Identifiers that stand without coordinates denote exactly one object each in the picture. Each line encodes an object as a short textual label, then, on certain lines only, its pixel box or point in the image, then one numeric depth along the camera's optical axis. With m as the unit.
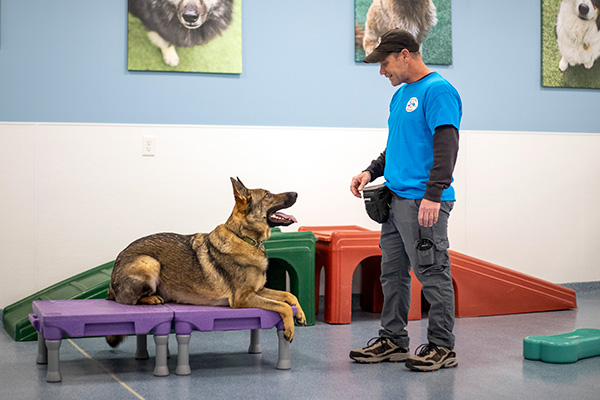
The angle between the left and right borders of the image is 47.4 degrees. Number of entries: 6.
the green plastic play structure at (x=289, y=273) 4.27
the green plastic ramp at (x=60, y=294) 3.93
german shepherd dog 3.23
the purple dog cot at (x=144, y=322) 2.95
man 3.00
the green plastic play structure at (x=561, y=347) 3.34
